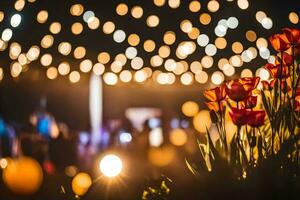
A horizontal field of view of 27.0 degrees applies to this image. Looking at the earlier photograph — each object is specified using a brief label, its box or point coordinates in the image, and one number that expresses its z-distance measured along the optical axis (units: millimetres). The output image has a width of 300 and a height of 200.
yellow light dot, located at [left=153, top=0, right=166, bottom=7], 3909
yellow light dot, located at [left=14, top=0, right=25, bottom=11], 3521
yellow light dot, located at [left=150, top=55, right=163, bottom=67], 6899
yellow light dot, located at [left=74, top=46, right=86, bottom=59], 5630
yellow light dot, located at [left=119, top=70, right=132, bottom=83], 7734
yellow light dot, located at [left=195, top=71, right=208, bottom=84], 7684
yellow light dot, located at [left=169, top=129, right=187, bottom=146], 7570
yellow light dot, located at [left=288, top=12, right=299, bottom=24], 4313
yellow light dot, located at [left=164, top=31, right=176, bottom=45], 5461
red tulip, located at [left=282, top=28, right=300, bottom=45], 2619
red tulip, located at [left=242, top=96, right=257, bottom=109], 2555
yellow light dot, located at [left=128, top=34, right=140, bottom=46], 5238
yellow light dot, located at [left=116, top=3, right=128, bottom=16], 4258
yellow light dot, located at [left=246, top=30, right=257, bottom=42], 4938
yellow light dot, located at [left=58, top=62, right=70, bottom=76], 6576
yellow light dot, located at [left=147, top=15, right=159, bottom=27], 4383
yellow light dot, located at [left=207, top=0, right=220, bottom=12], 4027
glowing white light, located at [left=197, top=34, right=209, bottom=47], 5435
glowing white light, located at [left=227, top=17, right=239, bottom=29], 4582
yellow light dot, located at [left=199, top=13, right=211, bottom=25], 4598
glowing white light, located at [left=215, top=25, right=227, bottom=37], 5052
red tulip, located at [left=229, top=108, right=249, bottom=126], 2396
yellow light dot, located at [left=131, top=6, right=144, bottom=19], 4245
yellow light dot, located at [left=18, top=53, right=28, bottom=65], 5220
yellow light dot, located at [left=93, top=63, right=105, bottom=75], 6790
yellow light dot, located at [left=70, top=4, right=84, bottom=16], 3871
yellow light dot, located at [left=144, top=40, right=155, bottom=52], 5617
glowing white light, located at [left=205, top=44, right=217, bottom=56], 5844
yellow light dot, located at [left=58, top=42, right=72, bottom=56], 4966
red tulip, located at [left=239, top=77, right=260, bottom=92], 2475
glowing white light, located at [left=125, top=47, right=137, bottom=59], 5797
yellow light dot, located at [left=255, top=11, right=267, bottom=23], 4270
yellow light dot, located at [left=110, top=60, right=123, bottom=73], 6826
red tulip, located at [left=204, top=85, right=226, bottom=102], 2590
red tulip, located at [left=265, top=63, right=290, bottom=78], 2670
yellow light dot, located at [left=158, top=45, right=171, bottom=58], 6023
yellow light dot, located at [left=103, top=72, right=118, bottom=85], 7735
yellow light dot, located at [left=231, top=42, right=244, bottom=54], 5406
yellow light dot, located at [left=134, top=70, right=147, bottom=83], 7850
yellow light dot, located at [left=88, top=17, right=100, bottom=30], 4471
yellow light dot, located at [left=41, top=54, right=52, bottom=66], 5579
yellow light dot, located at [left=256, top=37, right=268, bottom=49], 4759
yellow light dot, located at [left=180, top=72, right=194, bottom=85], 7742
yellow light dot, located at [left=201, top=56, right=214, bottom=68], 6415
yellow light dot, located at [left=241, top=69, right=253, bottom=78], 6418
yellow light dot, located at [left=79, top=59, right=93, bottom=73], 6759
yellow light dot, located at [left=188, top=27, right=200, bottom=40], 5112
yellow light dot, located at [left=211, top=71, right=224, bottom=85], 7303
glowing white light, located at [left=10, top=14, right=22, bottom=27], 3681
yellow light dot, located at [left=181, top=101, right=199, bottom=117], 11898
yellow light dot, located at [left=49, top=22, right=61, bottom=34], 4277
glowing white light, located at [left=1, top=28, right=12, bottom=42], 3817
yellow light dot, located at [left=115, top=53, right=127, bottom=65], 6441
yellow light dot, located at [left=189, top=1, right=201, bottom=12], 4156
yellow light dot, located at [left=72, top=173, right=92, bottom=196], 2773
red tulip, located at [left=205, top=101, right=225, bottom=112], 2701
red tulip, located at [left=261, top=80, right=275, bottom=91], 2784
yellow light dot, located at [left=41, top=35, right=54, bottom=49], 4412
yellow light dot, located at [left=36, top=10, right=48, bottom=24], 3893
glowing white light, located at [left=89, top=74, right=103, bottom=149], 11242
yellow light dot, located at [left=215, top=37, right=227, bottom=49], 5379
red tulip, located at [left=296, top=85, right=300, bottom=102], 2726
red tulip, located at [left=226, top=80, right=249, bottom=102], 2455
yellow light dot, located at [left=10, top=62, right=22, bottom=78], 5125
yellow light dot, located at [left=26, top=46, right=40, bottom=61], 4441
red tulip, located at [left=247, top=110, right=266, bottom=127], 2389
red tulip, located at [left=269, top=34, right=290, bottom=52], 2629
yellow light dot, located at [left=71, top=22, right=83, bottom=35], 4527
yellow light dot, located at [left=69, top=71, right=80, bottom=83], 7136
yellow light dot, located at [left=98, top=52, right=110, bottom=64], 6531
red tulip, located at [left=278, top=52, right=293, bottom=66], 2703
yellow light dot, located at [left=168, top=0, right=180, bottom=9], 3932
